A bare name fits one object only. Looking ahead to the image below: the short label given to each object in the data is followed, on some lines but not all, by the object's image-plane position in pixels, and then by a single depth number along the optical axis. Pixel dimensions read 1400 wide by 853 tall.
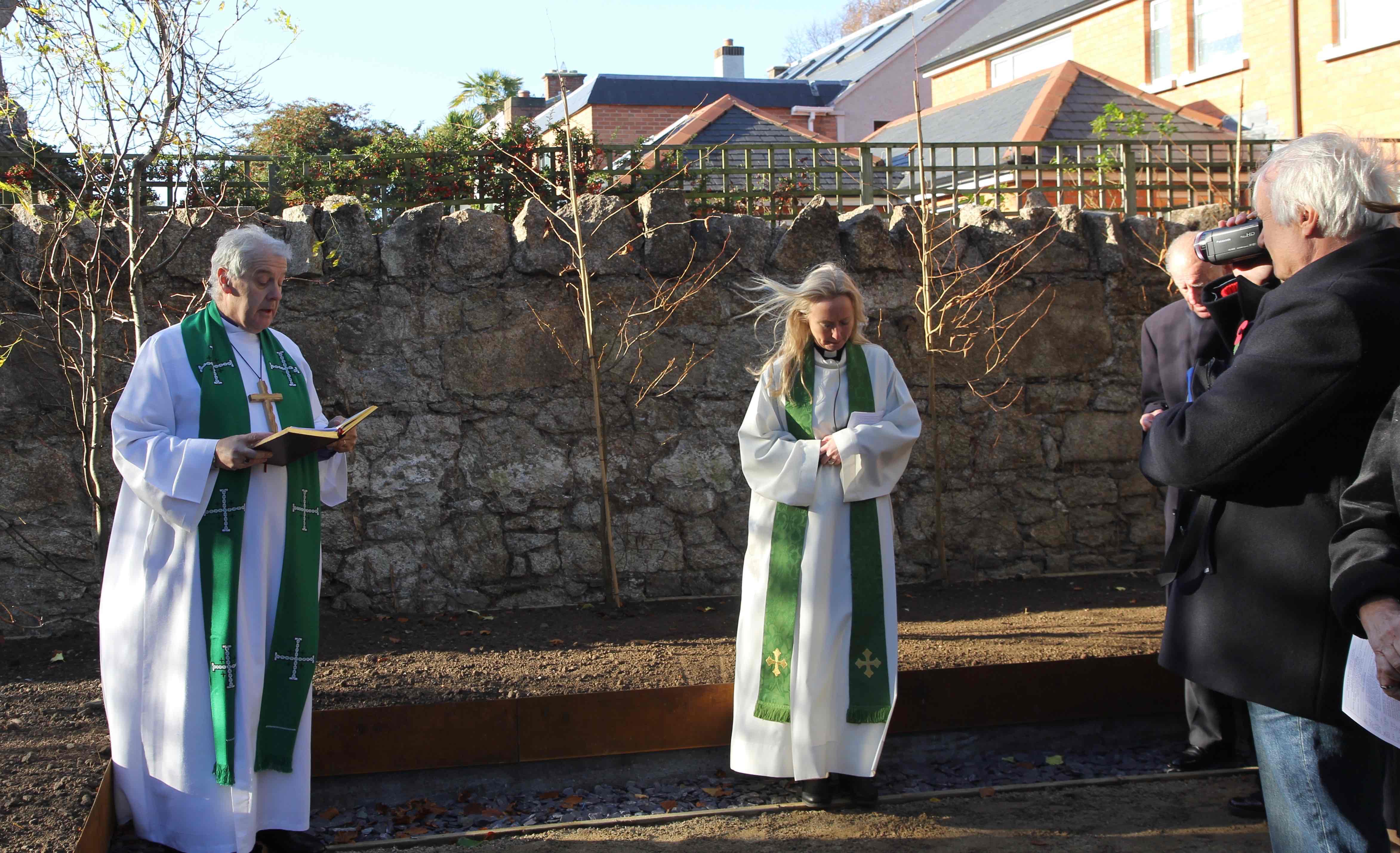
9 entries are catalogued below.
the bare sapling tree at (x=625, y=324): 5.62
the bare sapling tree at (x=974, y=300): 6.08
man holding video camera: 1.95
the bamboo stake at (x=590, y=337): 5.38
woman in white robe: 3.67
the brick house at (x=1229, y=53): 14.30
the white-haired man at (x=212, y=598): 3.11
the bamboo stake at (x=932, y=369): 5.87
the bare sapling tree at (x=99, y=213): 4.21
